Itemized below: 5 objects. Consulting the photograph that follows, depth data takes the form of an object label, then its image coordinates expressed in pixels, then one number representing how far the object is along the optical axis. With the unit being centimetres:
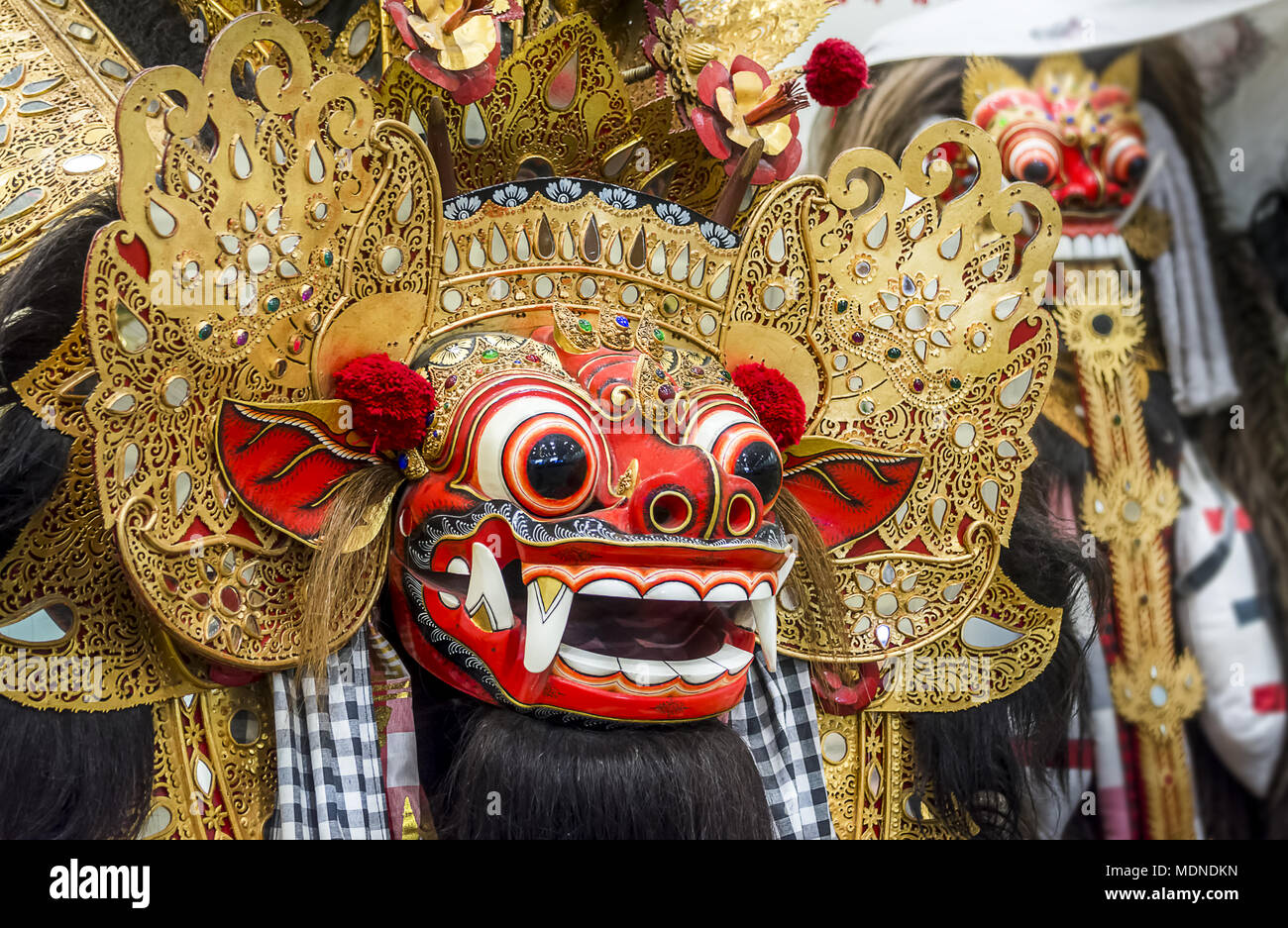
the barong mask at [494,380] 191
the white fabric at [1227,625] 370
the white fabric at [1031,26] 342
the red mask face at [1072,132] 353
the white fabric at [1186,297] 379
